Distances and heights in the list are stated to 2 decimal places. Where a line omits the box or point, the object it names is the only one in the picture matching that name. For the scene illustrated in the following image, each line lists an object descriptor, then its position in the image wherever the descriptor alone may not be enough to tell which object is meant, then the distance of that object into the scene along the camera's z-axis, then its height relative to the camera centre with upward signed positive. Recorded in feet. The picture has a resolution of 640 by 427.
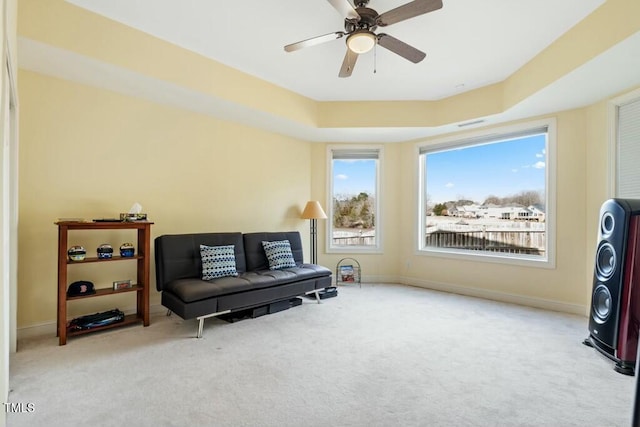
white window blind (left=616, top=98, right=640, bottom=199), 10.37 +2.23
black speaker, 8.00 -1.85
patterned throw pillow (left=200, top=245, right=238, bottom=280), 11.32 -1.75
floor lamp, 15.84 +0.09
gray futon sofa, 9.94 -2.30
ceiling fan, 6.82 +4.48
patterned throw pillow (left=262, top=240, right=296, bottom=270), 13.20 -1.70
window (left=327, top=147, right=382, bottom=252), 17.83 +1.02
